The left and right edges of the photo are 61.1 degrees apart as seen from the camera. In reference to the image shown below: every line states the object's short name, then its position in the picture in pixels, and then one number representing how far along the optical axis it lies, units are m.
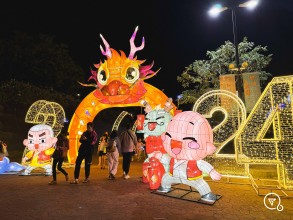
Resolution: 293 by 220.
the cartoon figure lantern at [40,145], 9.45
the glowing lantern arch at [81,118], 10.94
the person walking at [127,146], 8.50
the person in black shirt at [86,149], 7.67
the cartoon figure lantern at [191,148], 5.53
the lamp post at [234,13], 9.44
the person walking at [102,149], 11.05
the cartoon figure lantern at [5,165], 9.42
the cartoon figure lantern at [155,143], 6.71
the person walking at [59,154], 7.82
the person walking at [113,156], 8.57
